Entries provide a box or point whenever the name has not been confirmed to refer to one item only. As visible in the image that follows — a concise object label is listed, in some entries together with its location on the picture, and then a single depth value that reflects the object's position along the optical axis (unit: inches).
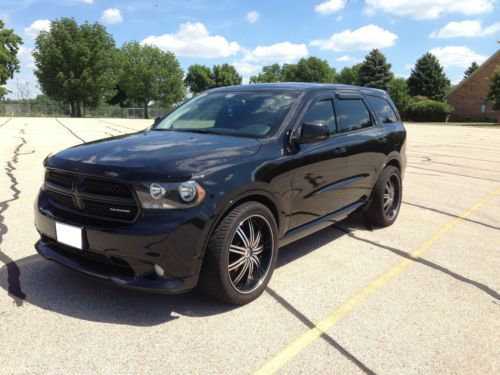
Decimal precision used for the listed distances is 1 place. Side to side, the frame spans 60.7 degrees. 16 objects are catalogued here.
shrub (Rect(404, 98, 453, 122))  2123.5
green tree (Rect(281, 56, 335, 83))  4722.0
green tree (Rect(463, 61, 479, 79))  3983.5
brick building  2165.4
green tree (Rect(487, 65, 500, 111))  1665.8
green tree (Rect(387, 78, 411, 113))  2540.8
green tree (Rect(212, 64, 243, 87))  4230.3
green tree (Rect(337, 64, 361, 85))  4558.3
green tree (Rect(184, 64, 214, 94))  4271.7
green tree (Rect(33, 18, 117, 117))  2341.3
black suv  114.9
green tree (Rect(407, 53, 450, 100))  2623.0
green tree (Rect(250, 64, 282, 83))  4746.6
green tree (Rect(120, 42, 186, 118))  2847.0
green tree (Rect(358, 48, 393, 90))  2581.2
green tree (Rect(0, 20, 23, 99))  2122.3
